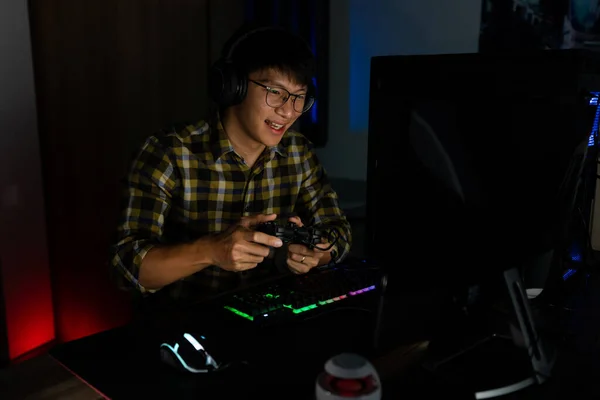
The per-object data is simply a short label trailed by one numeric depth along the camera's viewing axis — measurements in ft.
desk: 2.57
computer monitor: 2.54
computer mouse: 2.70
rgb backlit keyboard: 3.30
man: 3.76
